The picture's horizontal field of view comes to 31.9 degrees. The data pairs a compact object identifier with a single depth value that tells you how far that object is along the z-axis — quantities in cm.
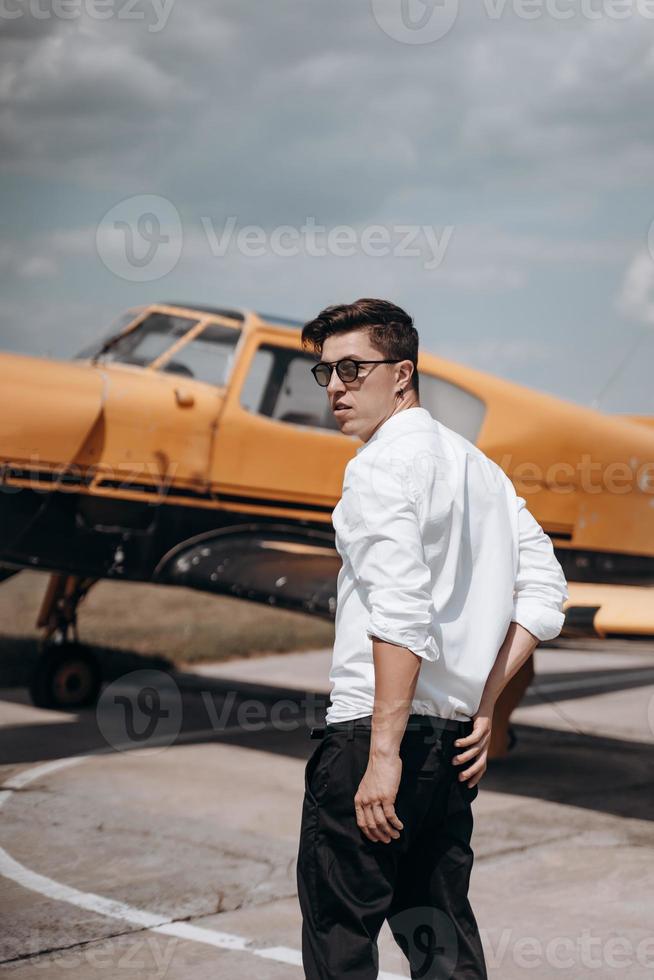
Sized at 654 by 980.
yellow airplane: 741
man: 219
